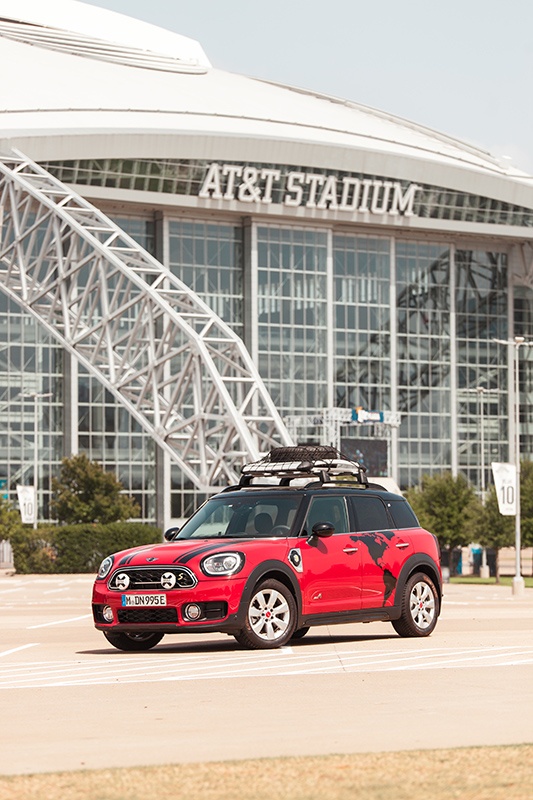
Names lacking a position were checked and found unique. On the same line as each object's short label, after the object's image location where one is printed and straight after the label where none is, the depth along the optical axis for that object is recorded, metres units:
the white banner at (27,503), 64.94
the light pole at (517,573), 40.47
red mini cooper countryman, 16.34
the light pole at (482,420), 86.22
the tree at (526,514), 66.44
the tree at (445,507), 72.00
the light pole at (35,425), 75.88
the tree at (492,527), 66.00
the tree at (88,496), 74.62
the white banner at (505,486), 43.38
